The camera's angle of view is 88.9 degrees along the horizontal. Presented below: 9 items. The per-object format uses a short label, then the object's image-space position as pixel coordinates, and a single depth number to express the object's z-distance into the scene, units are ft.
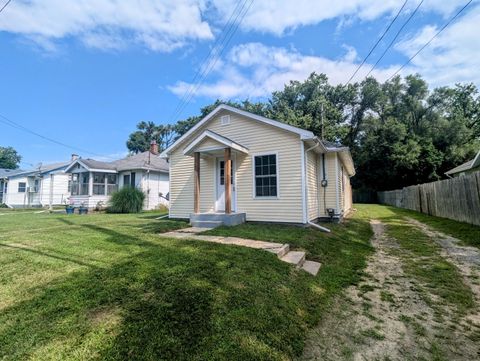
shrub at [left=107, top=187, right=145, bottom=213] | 48.65
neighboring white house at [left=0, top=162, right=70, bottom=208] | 73.87
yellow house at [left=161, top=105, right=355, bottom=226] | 27.12
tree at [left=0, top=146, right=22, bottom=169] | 172.88
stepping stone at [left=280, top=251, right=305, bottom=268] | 14.71
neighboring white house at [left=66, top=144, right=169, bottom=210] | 57.31
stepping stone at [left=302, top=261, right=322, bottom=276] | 14.22
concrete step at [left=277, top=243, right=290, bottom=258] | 15.52
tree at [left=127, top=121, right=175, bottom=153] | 161.44
